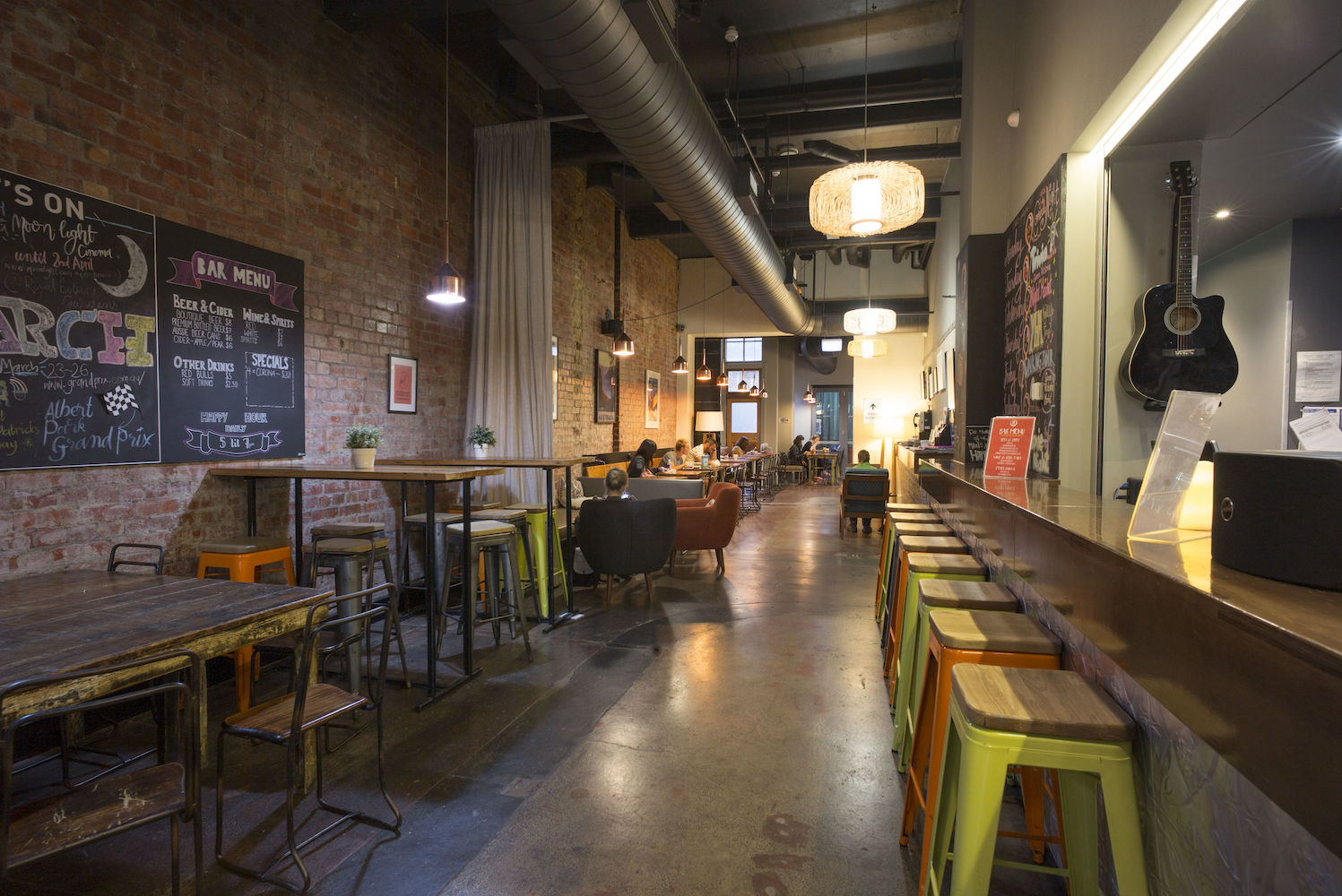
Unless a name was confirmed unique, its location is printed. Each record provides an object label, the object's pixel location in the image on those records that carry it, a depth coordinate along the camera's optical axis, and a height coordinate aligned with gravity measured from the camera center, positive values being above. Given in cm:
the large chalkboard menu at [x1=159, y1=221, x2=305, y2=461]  323 +46
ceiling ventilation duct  308 +197
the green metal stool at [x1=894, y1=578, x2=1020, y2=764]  211 -55
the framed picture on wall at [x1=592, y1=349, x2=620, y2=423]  855 +61
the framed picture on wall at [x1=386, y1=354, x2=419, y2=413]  471 +36
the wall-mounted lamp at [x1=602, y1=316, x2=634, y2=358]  742 +104
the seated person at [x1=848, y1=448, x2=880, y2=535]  811 -117
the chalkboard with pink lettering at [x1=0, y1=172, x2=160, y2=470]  260 +44
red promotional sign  291 -5
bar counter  73 -36
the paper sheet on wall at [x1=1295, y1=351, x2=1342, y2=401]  385 +38
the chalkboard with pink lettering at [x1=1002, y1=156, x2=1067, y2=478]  330 +71
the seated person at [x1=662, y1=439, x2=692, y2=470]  947 -36
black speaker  89 -12
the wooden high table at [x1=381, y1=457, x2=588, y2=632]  423 -30
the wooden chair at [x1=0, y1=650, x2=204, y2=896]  132 -87
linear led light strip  201 +135
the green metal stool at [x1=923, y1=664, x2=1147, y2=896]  120 -61
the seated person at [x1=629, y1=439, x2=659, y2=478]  793 -36
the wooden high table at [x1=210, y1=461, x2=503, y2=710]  305 -24
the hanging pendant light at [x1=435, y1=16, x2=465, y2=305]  402 +92
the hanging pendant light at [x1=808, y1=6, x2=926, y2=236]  411 +158
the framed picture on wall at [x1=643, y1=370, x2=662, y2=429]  1056 +55
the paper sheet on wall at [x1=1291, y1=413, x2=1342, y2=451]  185 +1
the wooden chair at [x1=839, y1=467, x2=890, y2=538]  785 -72
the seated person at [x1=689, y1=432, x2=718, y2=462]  1025 -30
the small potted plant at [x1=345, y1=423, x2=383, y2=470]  354 -8
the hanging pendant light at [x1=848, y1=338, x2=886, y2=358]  1011 +142
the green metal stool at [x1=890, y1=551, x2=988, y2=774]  249 -65
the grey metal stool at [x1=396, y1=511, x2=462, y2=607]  393 -77
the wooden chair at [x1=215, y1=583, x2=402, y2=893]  185 -89
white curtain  534 +100
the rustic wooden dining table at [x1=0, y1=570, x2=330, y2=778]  161 -56
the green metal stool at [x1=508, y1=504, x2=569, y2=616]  435 -70
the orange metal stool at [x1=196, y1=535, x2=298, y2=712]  306 -61
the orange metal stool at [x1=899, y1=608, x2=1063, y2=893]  170 -60
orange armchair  571 -77
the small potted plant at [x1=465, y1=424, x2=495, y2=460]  483 -4
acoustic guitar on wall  280 +45
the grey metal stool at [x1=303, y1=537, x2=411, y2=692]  319 -66
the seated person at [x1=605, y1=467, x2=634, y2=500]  490 -38
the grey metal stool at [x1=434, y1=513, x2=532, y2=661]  371 -71
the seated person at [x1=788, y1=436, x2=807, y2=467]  1634 -47
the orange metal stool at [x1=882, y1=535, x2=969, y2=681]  306 -64
